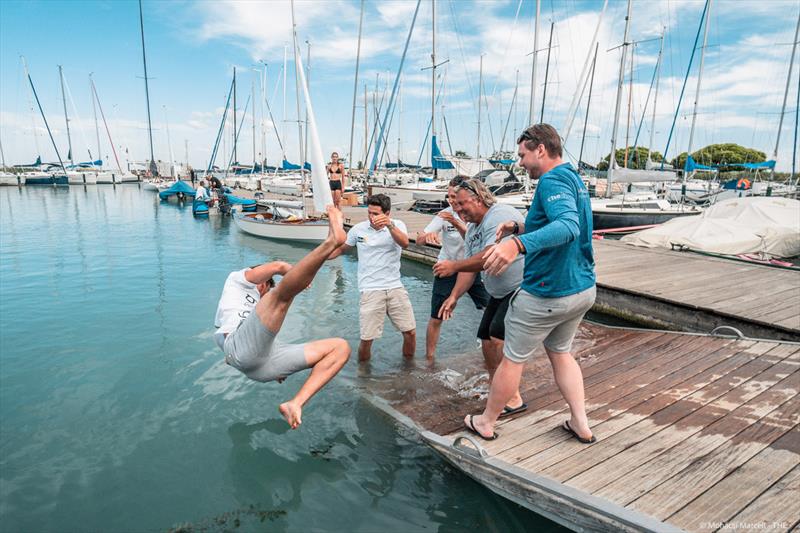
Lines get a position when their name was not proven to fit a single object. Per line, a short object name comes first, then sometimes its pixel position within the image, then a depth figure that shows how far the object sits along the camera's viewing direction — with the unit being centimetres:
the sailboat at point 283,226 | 1780
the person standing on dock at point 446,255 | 542
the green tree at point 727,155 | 6012
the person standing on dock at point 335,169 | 1463
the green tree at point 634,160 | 4872
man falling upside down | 311
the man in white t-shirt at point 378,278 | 545
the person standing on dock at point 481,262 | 391
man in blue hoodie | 286
